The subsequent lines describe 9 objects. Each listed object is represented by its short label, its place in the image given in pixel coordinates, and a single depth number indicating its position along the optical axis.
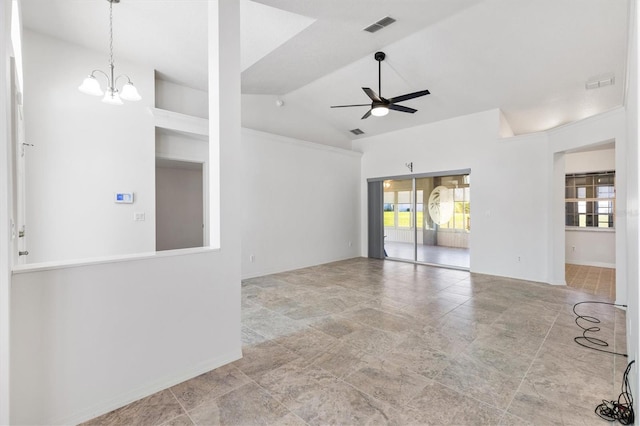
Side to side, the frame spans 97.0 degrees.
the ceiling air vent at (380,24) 3.81
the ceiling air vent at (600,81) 4.39
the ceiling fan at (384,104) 4.38
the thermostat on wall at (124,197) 4.21
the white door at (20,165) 2.27
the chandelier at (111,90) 2.86
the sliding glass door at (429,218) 6.68
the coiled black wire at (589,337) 2.91
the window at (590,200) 6.47
